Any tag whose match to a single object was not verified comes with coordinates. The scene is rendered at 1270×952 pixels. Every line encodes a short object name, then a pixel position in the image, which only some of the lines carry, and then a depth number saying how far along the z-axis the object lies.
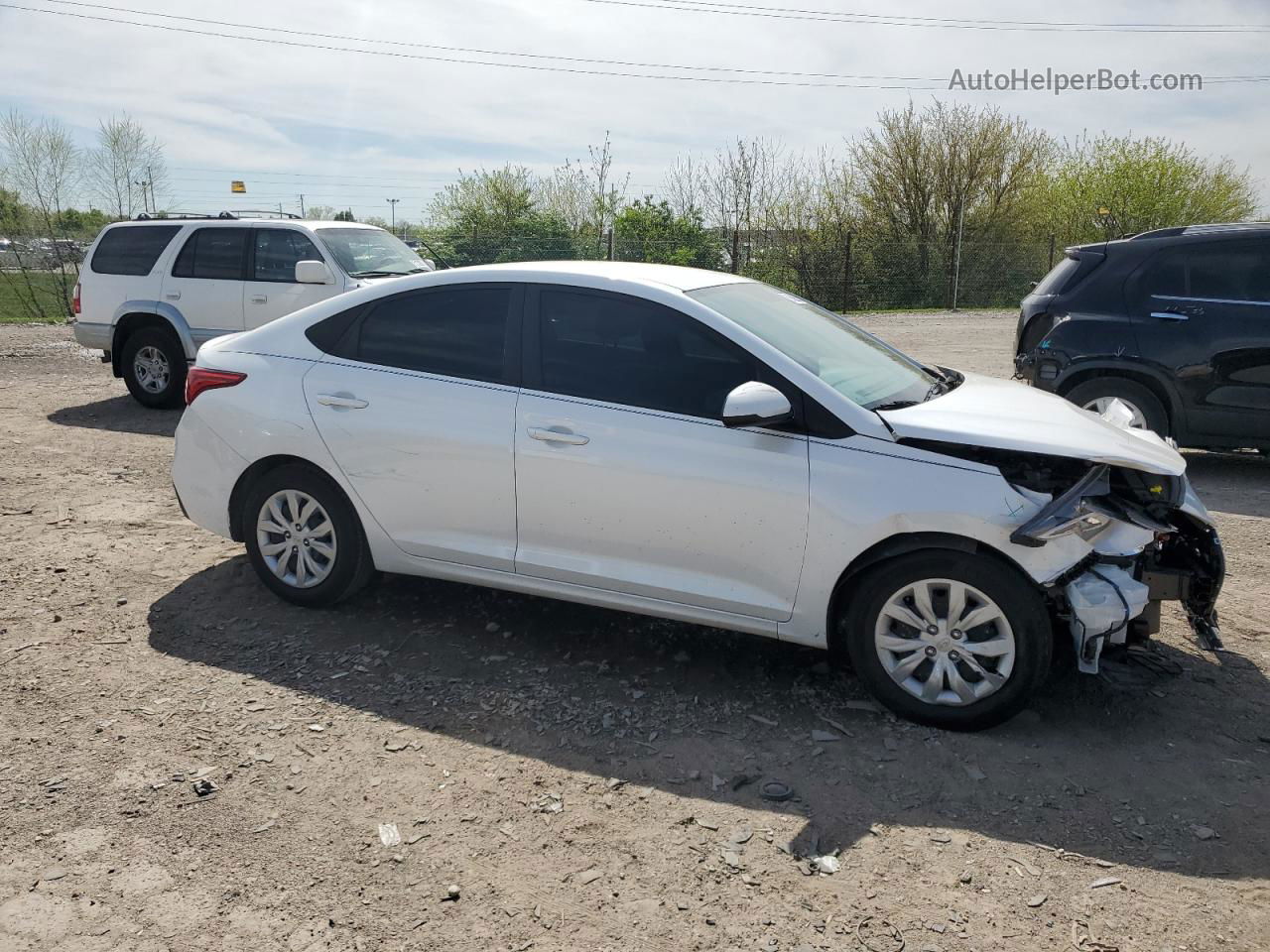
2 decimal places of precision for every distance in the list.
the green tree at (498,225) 22.20
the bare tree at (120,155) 25.44
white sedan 3.89
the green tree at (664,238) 23.42
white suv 10.61
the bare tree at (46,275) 21.03
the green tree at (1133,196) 28.50
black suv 7.78
